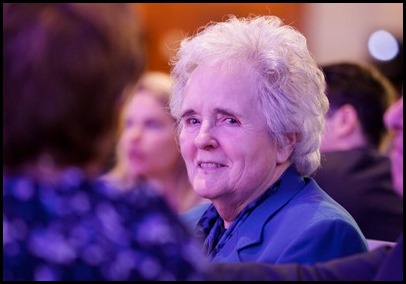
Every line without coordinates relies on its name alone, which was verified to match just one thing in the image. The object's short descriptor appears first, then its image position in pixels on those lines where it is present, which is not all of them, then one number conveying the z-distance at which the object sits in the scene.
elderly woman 5.28
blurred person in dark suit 7.54
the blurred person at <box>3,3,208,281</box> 3.15
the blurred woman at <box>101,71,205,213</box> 10.31
